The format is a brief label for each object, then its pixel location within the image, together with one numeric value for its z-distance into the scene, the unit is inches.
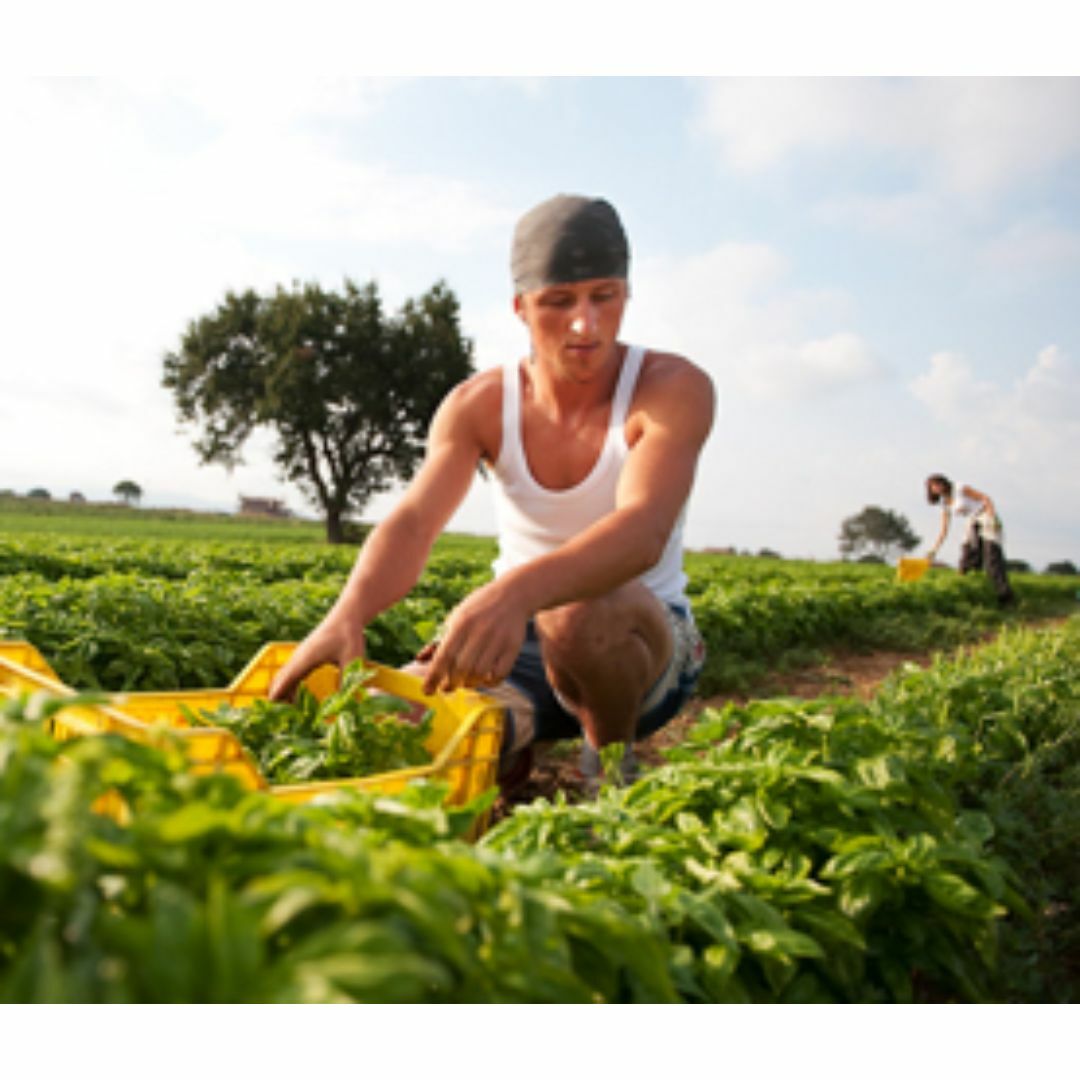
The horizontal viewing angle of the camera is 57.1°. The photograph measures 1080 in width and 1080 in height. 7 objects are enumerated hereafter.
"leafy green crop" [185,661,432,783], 86.7
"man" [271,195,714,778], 100.5
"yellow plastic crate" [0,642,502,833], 71.1
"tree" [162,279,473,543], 1214.3
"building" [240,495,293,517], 2923.2
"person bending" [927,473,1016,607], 578.6
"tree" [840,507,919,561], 3276.8
